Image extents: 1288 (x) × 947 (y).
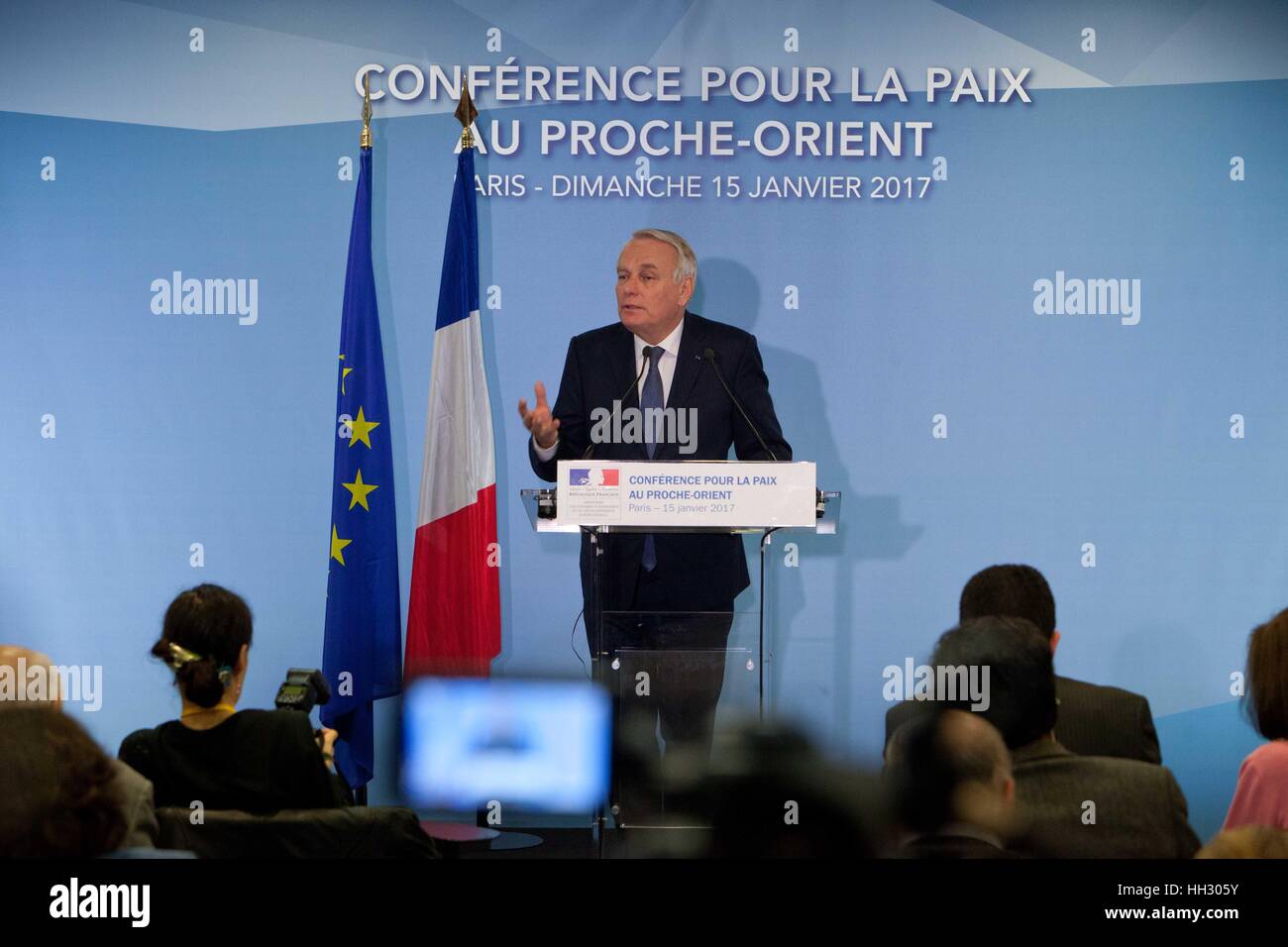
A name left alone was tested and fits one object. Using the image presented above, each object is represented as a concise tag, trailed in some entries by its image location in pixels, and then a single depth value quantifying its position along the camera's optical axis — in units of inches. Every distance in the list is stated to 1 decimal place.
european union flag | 207.3
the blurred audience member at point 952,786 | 107.4
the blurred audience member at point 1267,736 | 117.9
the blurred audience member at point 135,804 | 111.7
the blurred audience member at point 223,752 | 129.0
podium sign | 165.9
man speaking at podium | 200.1
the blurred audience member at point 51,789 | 104.6
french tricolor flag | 210.5
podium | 152.1
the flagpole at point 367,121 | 219.0
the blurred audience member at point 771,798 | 144.2
